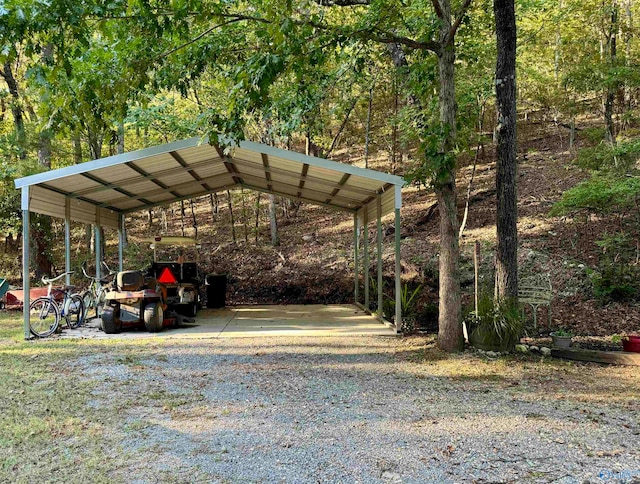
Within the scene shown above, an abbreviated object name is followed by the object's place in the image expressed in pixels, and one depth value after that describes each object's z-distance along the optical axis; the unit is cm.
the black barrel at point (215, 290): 1194
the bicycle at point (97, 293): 926
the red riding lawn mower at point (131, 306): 816
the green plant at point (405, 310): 850
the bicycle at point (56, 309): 797
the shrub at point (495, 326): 648
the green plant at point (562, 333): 671
